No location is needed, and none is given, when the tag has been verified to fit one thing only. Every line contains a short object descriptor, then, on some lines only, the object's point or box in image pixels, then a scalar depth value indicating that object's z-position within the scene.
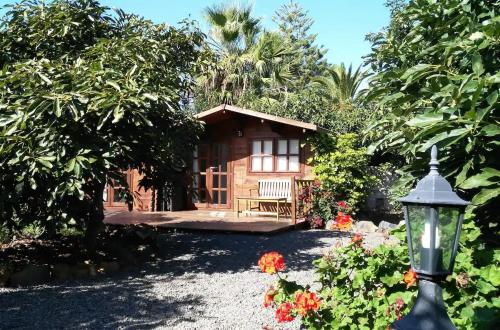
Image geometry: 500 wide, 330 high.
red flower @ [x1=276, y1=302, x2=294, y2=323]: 2.88
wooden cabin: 12.75
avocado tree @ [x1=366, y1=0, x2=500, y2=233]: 2.31
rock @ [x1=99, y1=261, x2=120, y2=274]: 6.78
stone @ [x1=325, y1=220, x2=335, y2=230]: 11.06
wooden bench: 12.36
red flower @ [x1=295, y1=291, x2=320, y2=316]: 2.77
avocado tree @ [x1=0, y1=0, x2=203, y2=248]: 5.54
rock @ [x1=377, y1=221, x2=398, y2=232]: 10.21
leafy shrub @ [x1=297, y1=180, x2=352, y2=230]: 11.38
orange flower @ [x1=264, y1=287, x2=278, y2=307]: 3.08
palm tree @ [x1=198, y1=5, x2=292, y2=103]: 19.91
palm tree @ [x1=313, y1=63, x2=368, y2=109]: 24.41
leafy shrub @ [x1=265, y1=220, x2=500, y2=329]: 2.46
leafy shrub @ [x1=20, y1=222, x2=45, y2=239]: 8.38
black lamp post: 1.79
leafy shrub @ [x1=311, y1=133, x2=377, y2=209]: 11.42
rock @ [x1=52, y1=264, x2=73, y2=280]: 6.40
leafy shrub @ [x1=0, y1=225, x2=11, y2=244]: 7.86
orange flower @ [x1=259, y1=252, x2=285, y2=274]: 3.04
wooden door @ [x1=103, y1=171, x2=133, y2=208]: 15.29
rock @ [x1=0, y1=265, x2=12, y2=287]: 5.94
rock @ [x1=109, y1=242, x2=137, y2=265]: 7.25
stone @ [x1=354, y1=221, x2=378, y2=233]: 10.54
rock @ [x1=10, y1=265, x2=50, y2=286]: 6.02
